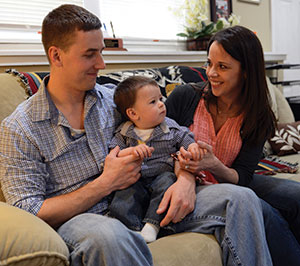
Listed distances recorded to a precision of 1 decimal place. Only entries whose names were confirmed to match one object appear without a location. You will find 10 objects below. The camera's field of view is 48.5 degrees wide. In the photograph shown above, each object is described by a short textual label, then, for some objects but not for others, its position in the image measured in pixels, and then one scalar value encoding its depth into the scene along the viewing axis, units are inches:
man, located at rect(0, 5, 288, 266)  42.4
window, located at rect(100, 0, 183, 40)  103.7
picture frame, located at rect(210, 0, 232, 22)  123.3
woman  57.5
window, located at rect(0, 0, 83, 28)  83.9
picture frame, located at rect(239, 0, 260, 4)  135.9
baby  49.2
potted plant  110.6
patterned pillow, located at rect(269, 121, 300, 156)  88.6
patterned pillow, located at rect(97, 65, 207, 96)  73.3
